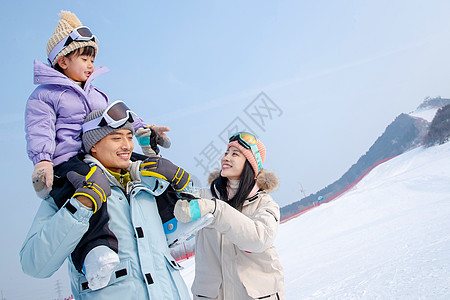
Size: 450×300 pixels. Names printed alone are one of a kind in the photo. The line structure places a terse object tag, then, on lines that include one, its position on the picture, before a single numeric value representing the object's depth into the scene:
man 1.22
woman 1.86
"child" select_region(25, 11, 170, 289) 1.31
